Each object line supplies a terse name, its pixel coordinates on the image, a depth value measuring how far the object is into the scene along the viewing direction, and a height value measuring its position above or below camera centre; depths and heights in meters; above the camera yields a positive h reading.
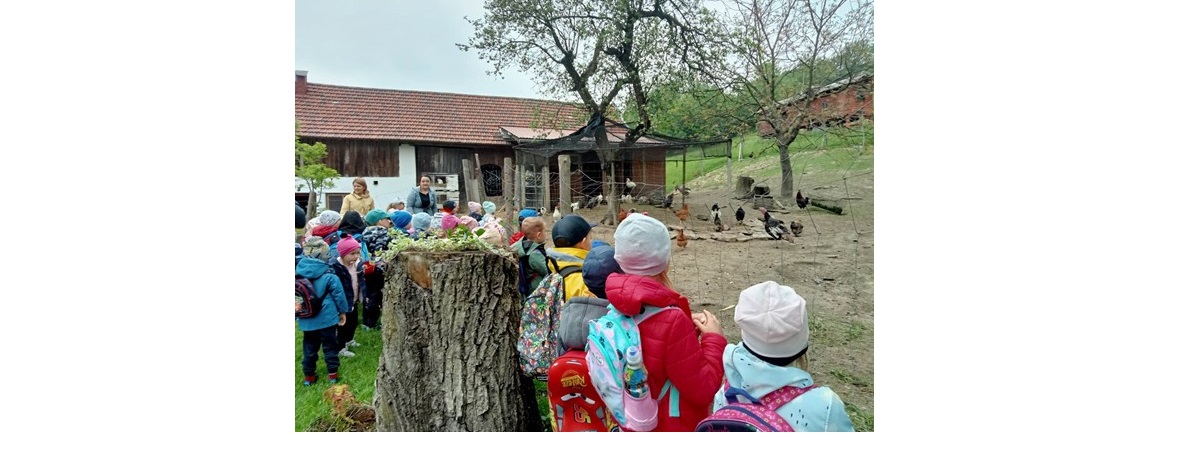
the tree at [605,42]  8.35 +2.48
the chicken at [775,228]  6.80 -0.03
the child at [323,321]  3.05 -0.47
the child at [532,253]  2.76 -0.13
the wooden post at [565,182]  7.98 +0.54
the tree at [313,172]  7.46 +0.62
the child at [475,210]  5.51 +0.13
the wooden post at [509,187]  8.62 +0.53
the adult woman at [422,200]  5.54 +0.21
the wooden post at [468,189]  9.37 +0.53
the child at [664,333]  1.59 -0.27
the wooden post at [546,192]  8.08 +0.44
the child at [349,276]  3.46 -0.29
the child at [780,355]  1.42 -0.30
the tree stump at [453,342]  2.14 -0.41
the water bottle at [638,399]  1.60 -0.45
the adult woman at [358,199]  5.14 +0.20
